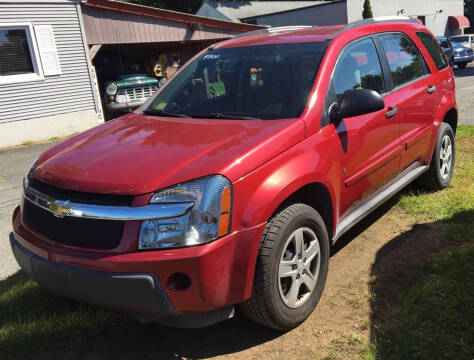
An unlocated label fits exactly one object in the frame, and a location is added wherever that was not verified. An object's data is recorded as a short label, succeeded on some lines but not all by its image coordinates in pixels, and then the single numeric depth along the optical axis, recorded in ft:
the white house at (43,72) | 37.17
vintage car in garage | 48.16
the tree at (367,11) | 98.07
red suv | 7.63
